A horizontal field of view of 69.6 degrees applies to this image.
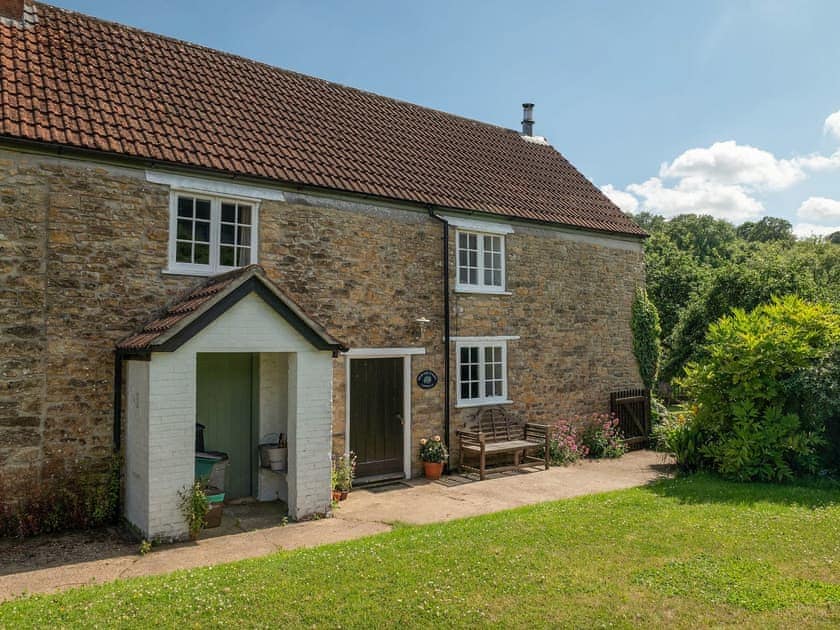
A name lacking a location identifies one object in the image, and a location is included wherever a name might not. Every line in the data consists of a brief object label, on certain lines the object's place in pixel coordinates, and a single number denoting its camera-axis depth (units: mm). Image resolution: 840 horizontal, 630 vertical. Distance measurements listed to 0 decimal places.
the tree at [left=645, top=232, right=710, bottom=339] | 29016
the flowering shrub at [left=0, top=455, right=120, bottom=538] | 8414
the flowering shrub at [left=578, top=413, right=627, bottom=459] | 15367
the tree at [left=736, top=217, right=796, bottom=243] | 56375
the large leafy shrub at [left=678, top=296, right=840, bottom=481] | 11414
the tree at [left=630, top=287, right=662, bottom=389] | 17250
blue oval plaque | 12699
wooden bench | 12734
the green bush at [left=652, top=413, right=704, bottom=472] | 12516
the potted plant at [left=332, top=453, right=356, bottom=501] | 10766
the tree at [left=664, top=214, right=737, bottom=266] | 47138
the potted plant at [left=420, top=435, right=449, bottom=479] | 12555
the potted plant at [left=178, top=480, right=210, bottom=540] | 8352
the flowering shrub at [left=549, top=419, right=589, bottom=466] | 14305
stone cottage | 8719
